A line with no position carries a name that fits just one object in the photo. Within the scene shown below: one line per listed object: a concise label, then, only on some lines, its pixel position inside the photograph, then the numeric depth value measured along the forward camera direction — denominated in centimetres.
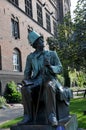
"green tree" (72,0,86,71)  1548
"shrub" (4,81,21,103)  1564
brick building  1705
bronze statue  386
